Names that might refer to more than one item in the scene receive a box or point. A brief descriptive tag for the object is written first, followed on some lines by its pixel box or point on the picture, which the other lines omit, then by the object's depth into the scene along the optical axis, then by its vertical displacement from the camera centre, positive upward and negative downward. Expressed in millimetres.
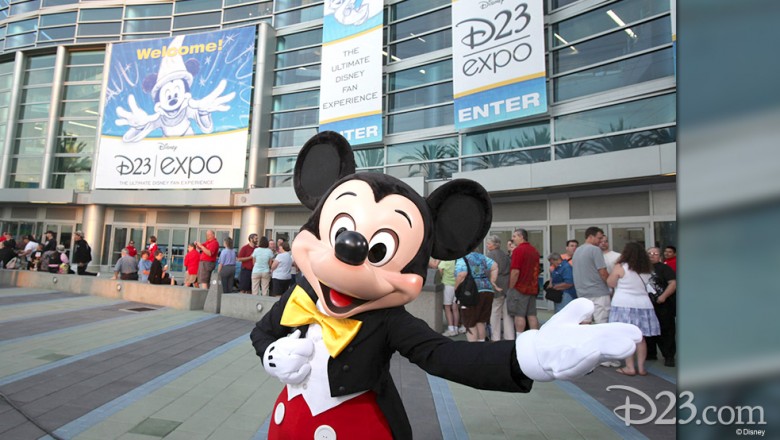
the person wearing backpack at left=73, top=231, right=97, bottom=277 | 10492 -411
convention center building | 10836 +5059
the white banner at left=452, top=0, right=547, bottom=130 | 11531 +5718
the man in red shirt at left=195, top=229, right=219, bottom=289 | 8953 -442
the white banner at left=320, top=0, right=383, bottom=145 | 15016 +6696
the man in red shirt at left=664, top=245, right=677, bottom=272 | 6004 +17
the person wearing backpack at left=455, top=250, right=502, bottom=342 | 5399 -574
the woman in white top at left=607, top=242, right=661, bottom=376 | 4609 -482
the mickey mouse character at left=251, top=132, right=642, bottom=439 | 1441 -335
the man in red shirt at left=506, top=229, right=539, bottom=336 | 5363 -449
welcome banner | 17547 +5815
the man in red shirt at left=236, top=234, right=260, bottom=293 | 8438 -480
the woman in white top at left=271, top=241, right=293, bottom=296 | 7359 -519
